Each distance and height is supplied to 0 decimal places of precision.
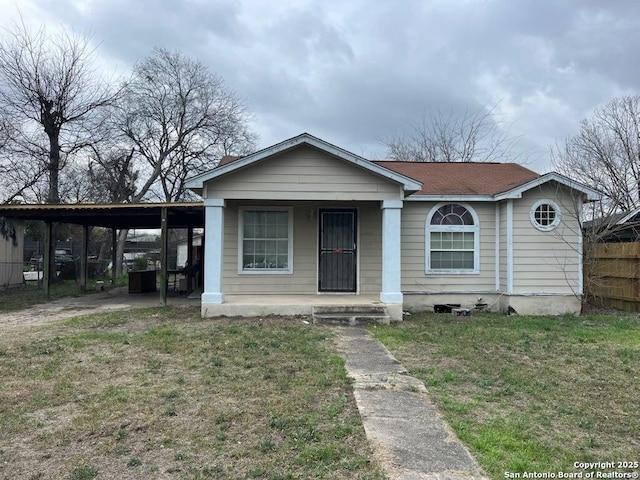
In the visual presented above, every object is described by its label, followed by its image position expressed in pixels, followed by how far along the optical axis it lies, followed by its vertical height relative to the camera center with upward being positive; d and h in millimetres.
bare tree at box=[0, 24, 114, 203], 18891 +6386
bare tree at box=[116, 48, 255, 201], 26188 +8067
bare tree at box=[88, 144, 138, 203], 24484 +4588
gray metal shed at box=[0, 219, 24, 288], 16109 +206
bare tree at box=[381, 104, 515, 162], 23844 +7062
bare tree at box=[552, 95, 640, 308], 10367 +2906
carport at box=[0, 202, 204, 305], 10516 +1161
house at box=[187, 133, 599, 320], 9539 +336
